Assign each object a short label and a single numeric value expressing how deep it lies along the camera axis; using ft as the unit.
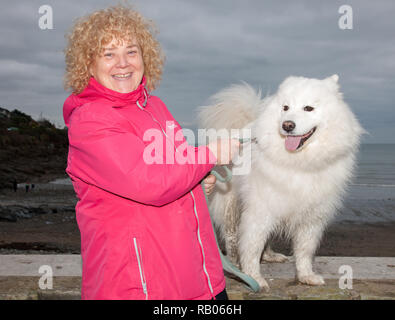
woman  4.39
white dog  8.13
